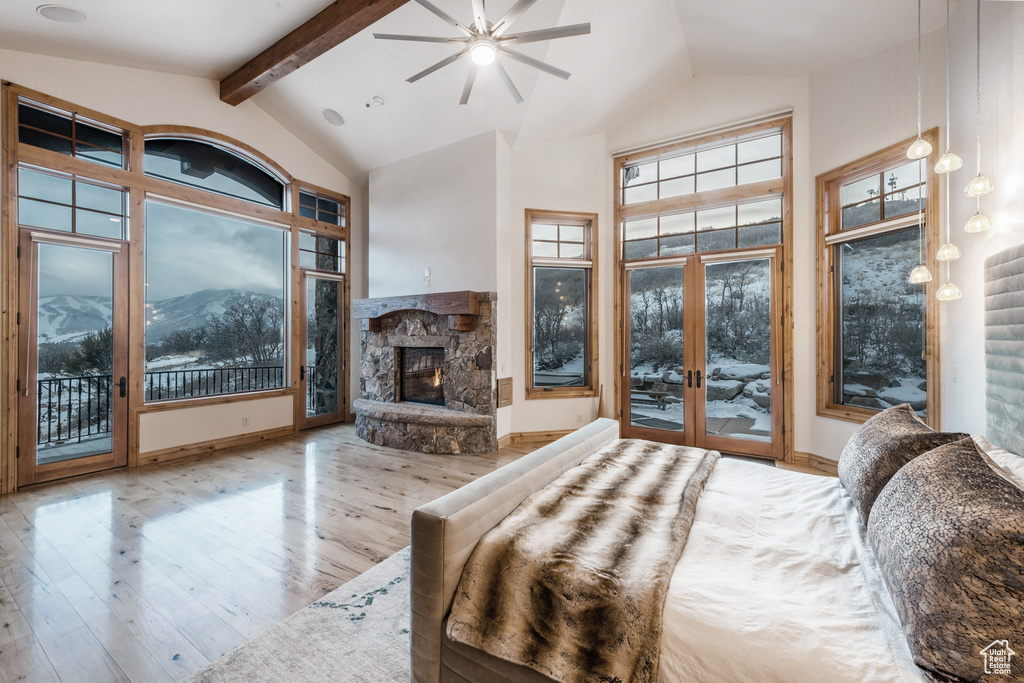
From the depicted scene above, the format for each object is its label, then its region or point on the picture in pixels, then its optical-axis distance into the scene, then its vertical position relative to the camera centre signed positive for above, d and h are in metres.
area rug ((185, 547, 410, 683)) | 1.63 -1.27
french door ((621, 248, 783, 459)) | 4.53 -0.15
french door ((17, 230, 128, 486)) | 3.70 -0.12
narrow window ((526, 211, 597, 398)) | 5.37 +0.36
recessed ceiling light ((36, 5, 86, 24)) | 3.27 +2.60
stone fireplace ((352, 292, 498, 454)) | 4.77 -0.39
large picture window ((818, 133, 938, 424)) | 3.45 +0.43
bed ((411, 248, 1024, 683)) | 0.98 -0.69
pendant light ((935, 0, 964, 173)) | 2.34 +0.98
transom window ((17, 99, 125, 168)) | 3.71 +1.93
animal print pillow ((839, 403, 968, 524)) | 1.56 -0.45
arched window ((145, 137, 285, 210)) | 4.55 +2.00
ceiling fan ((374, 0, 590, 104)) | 2.58 +1.99
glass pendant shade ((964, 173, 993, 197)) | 2.26 +0.81
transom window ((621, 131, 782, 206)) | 4.57 +1.95
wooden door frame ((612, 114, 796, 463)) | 4.36 +0.53
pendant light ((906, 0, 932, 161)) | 2.47 +1.11
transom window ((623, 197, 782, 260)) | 4.54 +1.24
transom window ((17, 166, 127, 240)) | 3.72 +1.29
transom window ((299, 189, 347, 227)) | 5.86 +1.91
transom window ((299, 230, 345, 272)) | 5.83 +1.27
